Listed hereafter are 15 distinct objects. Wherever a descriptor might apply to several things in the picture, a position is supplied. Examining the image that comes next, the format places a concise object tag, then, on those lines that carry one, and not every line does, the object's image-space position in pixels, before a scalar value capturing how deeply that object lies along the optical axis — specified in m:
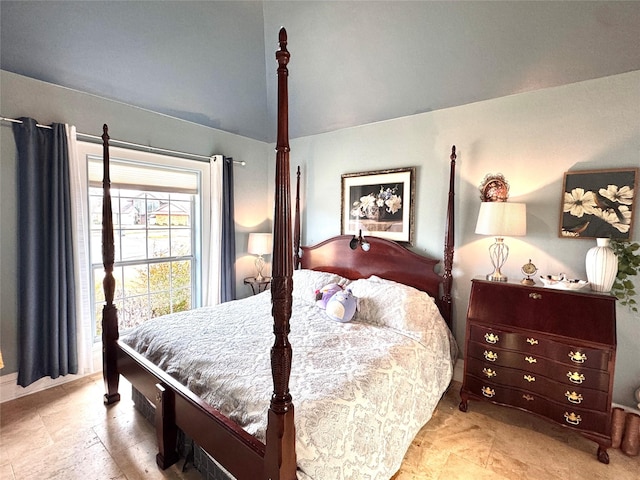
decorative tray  2.04
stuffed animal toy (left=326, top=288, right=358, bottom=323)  2.47
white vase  1.97
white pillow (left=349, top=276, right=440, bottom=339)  2.34
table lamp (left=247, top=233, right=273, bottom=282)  3.84
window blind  2.84
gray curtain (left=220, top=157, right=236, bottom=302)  3.69
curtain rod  2.48
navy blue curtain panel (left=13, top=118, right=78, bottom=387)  2.40
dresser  1.88
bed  1.16
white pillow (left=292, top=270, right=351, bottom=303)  3.07
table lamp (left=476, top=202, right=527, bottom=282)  2.26
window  2.96
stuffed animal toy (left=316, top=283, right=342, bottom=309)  2.73
